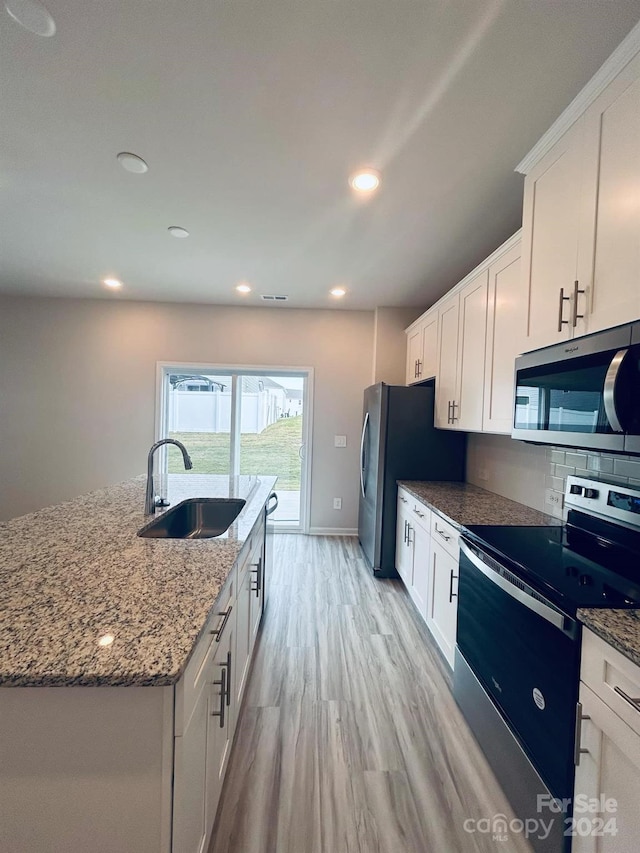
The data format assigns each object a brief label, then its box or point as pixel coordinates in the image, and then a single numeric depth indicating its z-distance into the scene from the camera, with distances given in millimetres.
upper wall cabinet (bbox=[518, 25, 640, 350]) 1108
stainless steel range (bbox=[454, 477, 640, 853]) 1043
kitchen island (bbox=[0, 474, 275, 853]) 703
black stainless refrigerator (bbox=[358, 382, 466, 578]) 3051
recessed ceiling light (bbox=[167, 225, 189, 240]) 2473
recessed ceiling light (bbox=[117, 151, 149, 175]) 1754
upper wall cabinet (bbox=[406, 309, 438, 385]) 3057
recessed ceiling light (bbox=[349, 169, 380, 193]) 1812
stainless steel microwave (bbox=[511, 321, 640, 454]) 1051
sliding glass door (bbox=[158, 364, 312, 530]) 4238
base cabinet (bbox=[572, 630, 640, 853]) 826
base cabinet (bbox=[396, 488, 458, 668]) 1887
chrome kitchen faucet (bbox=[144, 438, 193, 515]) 1709
